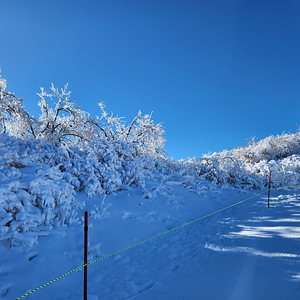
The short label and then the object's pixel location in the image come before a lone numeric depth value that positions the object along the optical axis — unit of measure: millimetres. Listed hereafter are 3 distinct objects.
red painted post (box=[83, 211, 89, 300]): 2809
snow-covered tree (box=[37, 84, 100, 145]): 11969
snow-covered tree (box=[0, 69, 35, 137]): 9736
